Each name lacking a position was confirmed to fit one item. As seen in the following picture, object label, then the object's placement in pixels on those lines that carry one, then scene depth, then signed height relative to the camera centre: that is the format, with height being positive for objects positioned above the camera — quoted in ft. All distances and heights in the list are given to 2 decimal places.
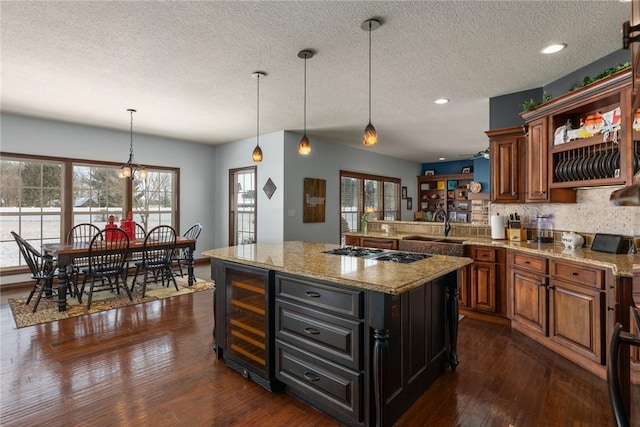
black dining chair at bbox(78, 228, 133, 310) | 13.53 -1.97
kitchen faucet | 15.21 -0.64
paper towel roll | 12.98 -0.59
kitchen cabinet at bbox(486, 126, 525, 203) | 12.34 +1.87
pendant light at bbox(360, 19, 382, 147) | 8.02 +2.28
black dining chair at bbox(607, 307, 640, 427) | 2.80 -1.42
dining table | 12.76 -1.58
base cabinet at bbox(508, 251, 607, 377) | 8.18 -2.58
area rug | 12.23 -3.80
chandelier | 15.53 +2.05
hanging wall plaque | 20.33 +0.88
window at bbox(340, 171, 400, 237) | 23.94 +1.25
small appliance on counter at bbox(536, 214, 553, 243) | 11.79 -0.54
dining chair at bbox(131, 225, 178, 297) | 15.31 -2.04
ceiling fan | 26.00 +4.86
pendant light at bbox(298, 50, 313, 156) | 9.58 +4.59
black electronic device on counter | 9.32 -0.87
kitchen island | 6.07 -2.43
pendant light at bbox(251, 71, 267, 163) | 11.10 +4.63
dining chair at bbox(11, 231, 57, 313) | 12.89 -2.22
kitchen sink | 12.85 -1.32
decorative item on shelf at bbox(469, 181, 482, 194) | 20.82 +1.59
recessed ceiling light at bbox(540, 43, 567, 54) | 9.13 +4.60
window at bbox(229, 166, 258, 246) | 21.43 +0.47
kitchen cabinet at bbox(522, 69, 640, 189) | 8.46 +2.10
